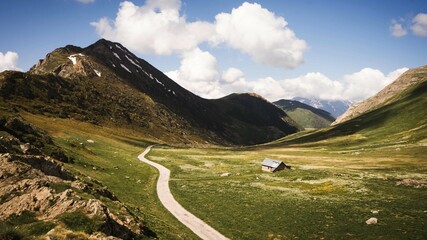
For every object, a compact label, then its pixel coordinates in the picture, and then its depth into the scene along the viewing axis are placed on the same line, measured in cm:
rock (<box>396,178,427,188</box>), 5428
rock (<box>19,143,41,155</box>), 4783
